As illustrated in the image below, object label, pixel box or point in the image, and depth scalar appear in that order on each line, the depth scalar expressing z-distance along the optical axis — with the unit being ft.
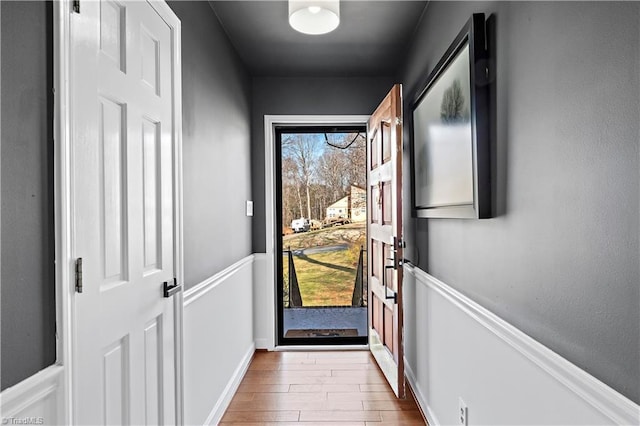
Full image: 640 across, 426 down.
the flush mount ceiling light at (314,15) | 7.19
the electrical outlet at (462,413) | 5.88
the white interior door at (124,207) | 3.75
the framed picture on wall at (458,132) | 5.13
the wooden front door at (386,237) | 8.77
